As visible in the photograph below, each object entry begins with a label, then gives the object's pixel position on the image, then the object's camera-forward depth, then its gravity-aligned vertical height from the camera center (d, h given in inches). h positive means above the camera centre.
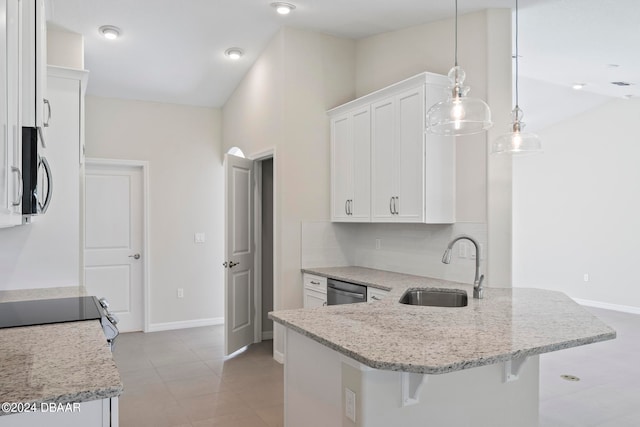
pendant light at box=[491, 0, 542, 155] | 113.7 +18.1
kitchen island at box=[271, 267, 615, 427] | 69.3 -20.6
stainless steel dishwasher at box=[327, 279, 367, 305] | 148.4 -25.3
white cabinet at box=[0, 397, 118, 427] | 48.9 -21.8
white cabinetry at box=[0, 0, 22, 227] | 50.4 +11.8
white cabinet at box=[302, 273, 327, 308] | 165.3 -27.0
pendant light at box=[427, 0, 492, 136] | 90.7 +20.8
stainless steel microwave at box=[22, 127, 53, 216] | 64.3 +6.6
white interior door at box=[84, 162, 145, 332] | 221.9 -10.6
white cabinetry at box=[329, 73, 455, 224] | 142.0 +19.1
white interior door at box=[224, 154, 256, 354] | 188.9 -16.4
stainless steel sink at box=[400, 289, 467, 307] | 118.3 -21.3
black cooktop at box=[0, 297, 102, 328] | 82.4 -18.4
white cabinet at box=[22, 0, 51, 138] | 70.9 +24.9
